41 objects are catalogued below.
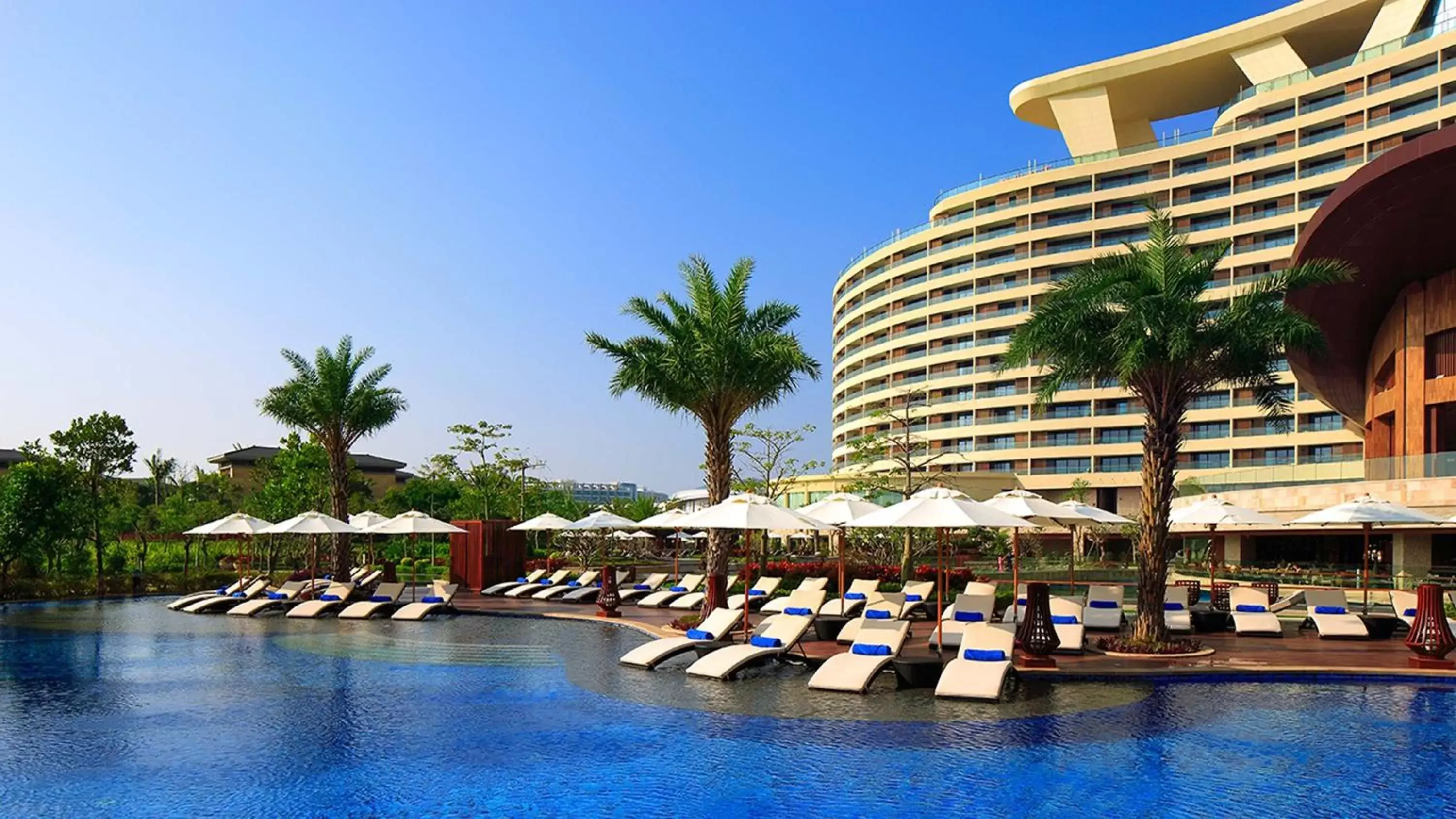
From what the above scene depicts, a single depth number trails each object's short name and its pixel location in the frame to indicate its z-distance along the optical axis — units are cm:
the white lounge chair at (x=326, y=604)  2319
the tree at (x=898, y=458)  3672
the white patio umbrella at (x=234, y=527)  2720
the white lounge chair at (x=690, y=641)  1562
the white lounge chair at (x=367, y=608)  2270
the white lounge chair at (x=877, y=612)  1661
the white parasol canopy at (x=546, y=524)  2931
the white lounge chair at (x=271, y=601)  2408
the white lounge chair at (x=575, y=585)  2775
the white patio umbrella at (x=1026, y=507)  1833
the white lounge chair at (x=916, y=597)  2053
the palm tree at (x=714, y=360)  2125
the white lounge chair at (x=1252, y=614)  1930
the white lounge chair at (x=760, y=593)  2419
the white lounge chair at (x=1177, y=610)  1880
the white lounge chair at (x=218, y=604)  2514
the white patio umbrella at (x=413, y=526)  2694
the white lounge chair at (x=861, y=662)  1362
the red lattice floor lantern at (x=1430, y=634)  1518
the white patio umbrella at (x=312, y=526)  2584
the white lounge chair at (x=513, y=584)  2931
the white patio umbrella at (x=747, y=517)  1722
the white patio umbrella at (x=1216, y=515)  2295
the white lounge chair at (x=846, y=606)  2034
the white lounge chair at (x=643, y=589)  2747
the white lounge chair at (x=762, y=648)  1475
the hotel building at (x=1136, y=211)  6334
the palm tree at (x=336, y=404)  3172
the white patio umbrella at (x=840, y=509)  2089
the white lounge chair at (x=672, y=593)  2580
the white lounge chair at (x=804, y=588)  2259
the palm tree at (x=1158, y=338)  1673
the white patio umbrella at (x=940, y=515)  1540
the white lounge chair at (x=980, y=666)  1295
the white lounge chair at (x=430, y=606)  2289
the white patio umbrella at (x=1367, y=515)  2172
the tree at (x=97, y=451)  3259
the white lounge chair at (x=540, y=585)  2856
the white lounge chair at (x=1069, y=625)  1648
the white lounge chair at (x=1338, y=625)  1878
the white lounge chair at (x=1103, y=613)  1886
